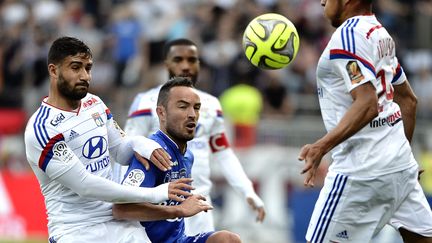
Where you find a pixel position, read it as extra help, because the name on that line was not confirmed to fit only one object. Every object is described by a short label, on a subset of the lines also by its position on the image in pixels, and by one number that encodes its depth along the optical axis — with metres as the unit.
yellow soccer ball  16.73
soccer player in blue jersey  15.11
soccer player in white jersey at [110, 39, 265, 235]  19.28
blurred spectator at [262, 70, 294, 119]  36.81
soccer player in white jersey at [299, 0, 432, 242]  14.80
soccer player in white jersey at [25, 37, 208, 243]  14.43
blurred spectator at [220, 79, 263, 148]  35.12
